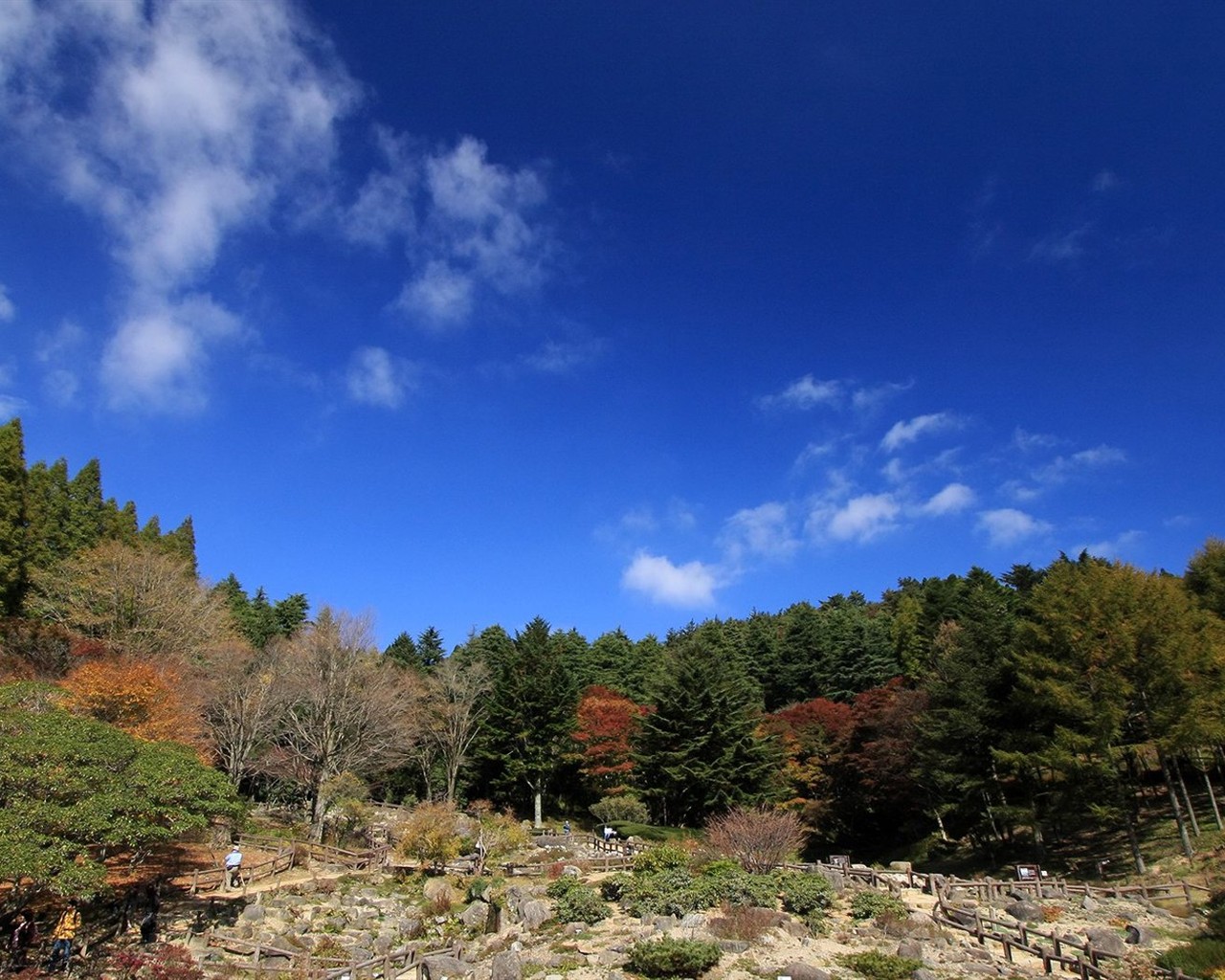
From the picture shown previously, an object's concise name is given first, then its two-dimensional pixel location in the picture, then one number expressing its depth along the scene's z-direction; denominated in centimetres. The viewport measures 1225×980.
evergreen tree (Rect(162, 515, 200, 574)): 5775
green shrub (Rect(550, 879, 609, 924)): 2055
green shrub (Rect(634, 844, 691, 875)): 2480
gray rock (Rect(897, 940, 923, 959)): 1681
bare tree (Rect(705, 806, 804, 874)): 2508
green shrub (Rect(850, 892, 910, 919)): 1973
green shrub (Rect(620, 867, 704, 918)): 2064
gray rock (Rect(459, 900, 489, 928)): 2192
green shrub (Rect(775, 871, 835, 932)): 2012
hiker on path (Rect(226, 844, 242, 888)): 2278
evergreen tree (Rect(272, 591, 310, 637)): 6675
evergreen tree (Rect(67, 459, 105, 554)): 5059
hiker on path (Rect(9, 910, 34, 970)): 1532
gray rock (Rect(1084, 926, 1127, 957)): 1736
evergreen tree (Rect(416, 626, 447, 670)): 6706
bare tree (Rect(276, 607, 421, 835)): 3503
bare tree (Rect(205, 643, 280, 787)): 3525
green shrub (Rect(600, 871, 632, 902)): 2278
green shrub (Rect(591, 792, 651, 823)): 3862
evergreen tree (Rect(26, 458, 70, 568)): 4281
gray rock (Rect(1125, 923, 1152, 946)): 1822
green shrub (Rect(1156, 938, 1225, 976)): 1553
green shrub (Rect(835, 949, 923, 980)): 1558
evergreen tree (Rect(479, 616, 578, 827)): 4366
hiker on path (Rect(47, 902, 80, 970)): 1548
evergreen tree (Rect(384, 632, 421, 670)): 5819
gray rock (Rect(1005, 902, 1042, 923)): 2044
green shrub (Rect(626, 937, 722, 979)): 1599
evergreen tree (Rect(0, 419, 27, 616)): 3881
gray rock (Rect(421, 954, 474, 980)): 1748
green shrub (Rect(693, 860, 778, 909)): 2072
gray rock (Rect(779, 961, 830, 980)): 1539
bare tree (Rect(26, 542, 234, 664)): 3638
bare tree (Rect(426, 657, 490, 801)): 4572
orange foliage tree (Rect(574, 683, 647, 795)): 4378
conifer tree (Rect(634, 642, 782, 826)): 3847
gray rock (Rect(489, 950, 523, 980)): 1642
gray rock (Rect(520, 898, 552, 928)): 2078
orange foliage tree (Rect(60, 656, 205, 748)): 2484
